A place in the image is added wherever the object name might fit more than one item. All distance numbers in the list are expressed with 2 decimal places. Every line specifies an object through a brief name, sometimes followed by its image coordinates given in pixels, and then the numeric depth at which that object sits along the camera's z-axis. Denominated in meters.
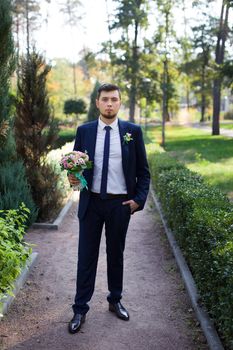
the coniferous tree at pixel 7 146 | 5.87
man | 3.66
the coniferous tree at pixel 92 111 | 25.66
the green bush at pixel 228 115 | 53.23
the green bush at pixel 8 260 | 3.24
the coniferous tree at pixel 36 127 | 7.82
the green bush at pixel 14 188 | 6.24
